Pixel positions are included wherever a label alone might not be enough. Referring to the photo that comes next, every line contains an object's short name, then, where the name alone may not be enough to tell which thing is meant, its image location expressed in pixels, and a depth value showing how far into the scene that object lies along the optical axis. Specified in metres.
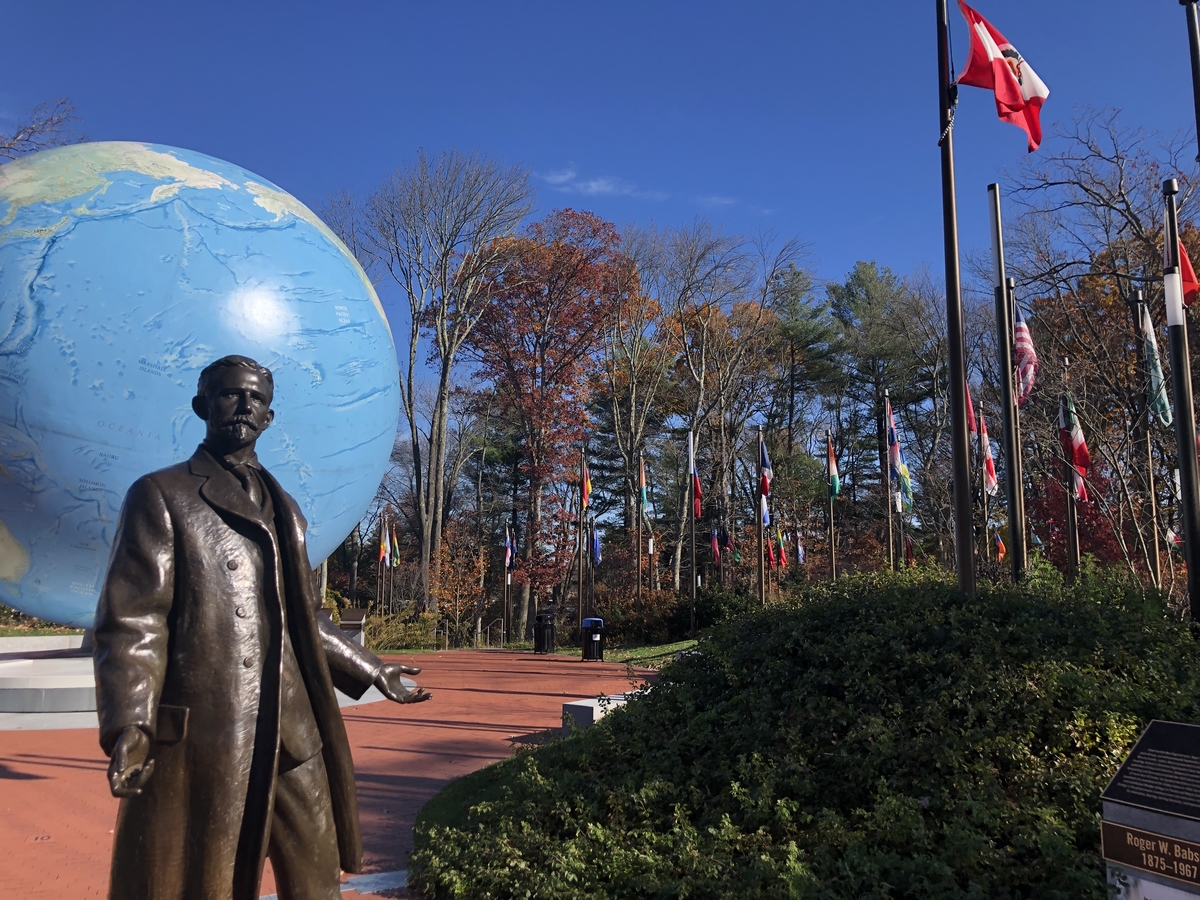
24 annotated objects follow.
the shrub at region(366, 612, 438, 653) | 23.91
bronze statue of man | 2.68
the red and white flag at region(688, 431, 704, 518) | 24.59
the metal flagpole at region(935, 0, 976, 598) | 8.33
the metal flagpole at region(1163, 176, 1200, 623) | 7.96
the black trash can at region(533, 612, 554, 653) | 22.34
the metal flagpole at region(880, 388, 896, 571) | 22.20
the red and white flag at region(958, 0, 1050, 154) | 9.30
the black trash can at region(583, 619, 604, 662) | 19.69
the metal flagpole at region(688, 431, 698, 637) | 24.53
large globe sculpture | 8.47
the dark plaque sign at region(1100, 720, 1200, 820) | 3.65
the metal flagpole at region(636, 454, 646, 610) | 28.02
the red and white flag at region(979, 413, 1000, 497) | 20.12
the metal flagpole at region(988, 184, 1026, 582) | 10.58
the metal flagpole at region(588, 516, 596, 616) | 25.44
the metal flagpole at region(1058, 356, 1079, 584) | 13.55
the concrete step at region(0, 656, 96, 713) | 10.37
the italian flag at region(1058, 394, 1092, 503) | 12.88
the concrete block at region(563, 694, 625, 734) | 8.92
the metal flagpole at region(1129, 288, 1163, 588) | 12.18
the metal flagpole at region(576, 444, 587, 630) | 27.96
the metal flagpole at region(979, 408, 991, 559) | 20.12
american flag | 12.45
